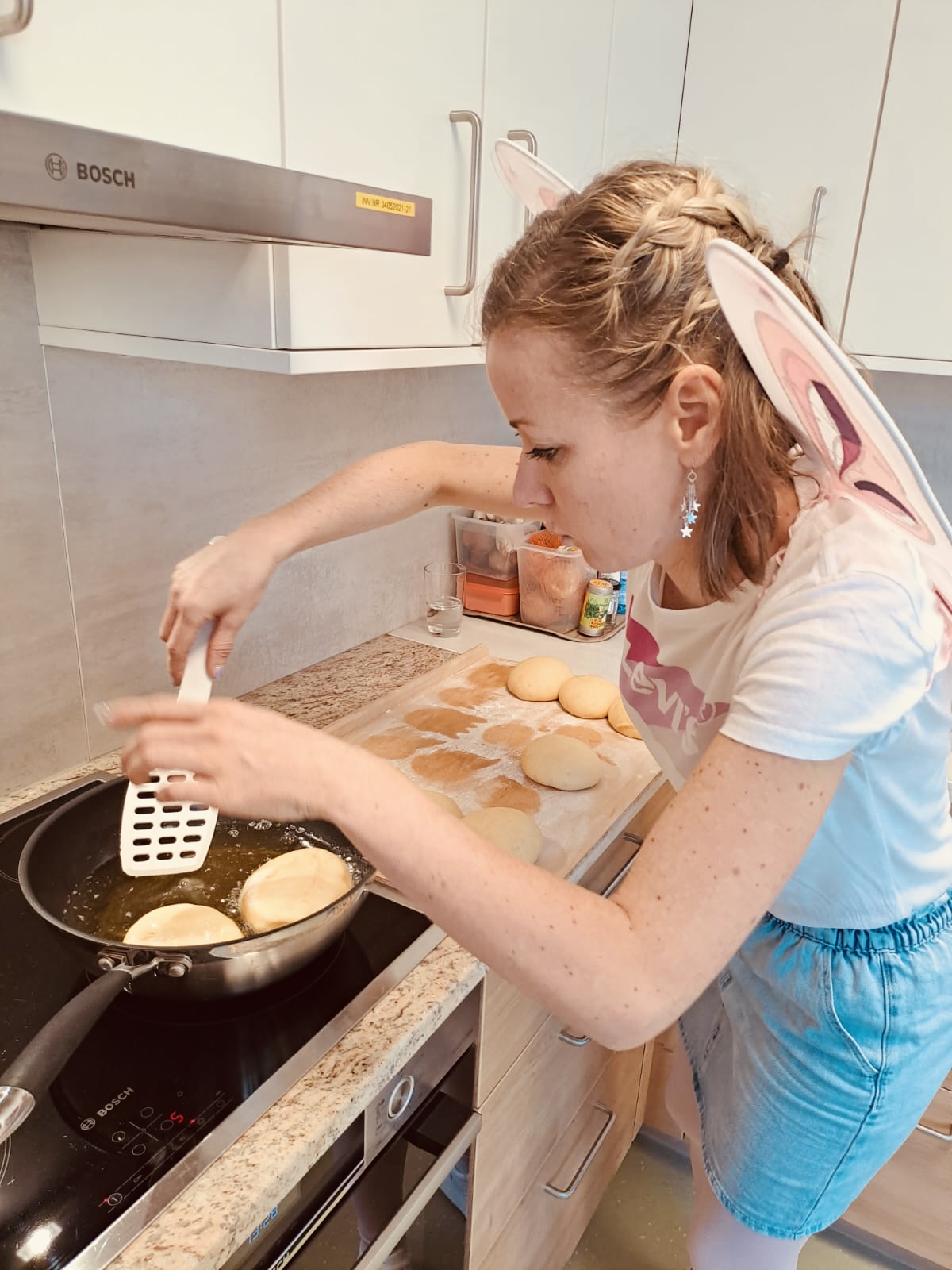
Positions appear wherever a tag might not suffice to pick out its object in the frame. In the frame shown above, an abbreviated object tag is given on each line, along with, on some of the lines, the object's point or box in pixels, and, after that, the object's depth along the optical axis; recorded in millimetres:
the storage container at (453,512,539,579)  1806
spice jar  1750
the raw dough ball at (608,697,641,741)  1409
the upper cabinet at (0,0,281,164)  641
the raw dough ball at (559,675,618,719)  1445
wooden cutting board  1194
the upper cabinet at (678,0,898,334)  1493
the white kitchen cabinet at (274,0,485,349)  868
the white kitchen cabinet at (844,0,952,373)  1436
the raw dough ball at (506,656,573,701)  1496
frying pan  655
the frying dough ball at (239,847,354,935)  859
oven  747
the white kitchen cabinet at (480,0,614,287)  1142
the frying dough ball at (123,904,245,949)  820
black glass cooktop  634
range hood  544
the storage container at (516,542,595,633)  1729
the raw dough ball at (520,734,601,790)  1252
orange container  1822
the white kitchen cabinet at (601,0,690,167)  1433
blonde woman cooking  616
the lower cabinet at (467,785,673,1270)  1062
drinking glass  1742
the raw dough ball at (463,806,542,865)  1056
